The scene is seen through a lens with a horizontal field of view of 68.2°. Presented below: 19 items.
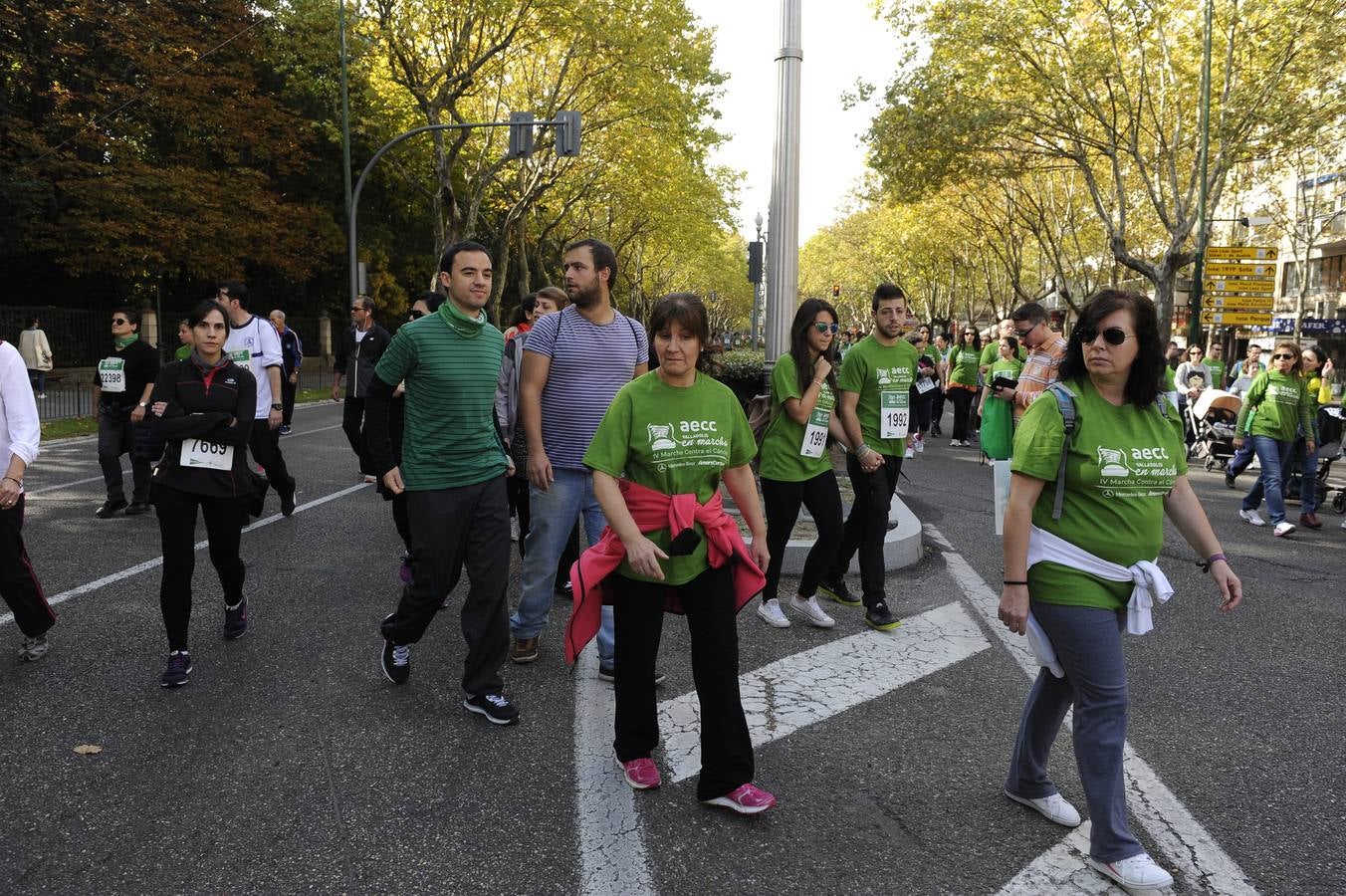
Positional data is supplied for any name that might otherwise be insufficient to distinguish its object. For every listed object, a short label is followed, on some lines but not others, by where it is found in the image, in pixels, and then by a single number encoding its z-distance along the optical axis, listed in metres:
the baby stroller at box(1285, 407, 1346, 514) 10.62
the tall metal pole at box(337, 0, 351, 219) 25.09
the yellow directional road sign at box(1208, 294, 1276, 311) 21.36
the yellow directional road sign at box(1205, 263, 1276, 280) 21.28
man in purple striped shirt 4.32
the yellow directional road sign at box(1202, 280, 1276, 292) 21.31
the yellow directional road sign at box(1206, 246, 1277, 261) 21.23
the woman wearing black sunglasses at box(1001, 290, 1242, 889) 2.87
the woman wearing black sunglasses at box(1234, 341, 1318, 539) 8.76
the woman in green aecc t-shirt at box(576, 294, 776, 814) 3.21
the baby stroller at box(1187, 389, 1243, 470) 12.97
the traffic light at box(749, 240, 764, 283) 16.23
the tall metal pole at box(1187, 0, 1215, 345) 18.64
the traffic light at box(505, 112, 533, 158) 20.27
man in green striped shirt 3.99
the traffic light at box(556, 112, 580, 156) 20.38
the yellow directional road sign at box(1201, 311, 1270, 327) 21.44
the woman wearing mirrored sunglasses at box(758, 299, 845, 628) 5.23
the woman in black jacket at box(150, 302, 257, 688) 4.36
